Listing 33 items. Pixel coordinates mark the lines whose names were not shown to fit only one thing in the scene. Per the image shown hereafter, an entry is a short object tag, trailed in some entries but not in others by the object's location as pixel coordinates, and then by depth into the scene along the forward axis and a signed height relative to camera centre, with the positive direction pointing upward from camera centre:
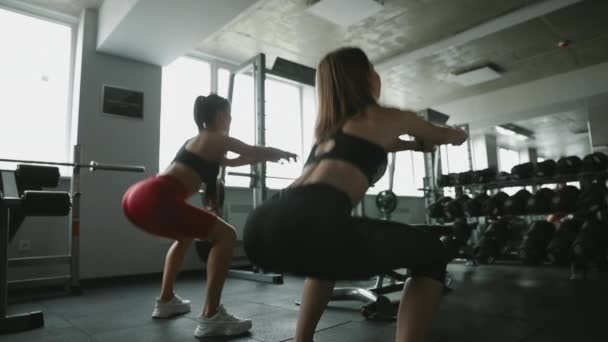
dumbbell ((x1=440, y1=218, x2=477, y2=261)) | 3.89 -0.21
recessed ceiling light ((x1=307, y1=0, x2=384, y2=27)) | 3.68 +1.95
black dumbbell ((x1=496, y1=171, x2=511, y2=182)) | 4.22 +0.37
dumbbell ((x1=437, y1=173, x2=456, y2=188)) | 4.66 +0.37
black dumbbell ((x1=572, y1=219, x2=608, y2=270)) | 3.01 -0.28
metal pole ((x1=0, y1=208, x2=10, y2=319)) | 1.87 -0.19
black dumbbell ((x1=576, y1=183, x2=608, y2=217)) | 3.34 +0.09
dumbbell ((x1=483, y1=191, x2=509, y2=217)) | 4.06 +0.06
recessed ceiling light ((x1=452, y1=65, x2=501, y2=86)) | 5.42 +1.91
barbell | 2.79 +0.35
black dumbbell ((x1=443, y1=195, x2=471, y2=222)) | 4.30 +0.04
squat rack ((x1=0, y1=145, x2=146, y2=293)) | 2.81 -0.24
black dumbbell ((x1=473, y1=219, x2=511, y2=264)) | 3.87 -0.31
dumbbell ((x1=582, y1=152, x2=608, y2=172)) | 3.48 +0.41
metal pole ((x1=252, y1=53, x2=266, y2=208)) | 3.60 +0.88
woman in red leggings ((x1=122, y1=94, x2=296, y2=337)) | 1.46 +0.07
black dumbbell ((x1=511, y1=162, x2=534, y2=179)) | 4.02 +0.41
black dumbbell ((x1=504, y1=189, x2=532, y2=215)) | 3.90 +0.07
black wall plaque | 3.77 +1.12
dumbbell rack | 3.56 +0.29
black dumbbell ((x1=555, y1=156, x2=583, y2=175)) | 3.65 +0.41
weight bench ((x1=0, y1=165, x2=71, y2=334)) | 1.88 +0.07
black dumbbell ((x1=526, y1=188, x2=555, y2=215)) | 3.67 +0.07
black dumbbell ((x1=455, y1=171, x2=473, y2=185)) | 4.48 +0.38
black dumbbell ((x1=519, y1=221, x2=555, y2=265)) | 3.37 -0.28
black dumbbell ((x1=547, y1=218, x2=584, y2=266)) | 3.17 -0.26
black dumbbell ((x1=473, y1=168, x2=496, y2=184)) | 4.35 +0.39
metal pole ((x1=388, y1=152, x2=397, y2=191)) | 4.08 +0.44
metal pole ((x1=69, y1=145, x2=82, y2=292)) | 3.02 -0.08
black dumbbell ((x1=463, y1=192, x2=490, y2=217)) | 4.19 +0.06
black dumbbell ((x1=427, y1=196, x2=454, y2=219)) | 4.41 +0.03
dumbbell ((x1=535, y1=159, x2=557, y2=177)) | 3.86 +0.41
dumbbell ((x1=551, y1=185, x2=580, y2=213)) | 3.50 +0.08
